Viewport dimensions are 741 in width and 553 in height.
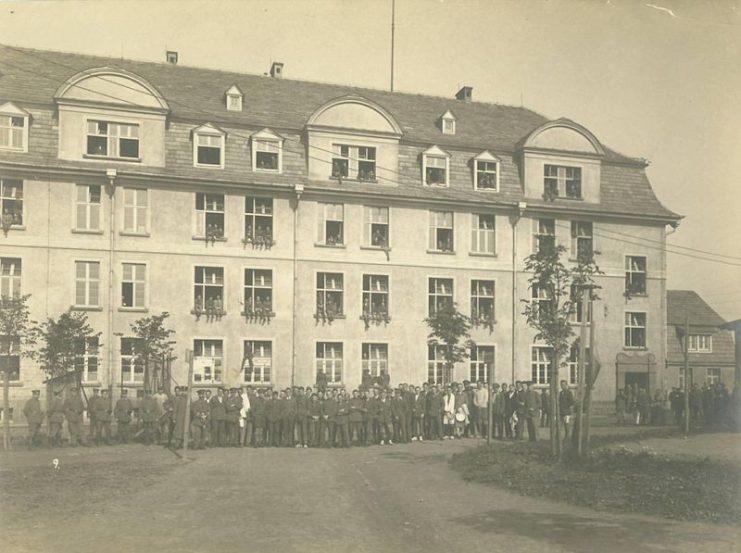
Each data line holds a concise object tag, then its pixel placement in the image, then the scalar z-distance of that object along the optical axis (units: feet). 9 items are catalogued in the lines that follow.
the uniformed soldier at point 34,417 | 66.69
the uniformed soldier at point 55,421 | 66.69
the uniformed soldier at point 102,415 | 68.69
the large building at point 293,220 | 89.66
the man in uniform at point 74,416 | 66.85
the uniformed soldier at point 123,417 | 70.03
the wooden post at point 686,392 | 74.86
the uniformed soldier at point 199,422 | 64.59
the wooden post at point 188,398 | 55.67
